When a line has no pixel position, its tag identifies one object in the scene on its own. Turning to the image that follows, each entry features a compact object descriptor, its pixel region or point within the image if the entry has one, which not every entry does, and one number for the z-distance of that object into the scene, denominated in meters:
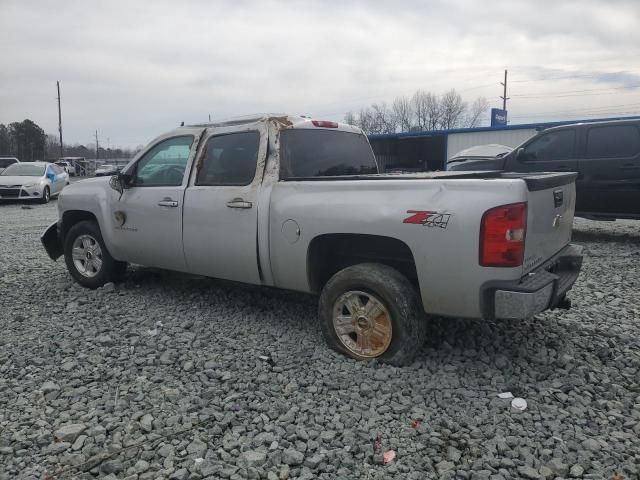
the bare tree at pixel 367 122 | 58.38
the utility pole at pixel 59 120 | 53.76
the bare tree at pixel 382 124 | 60.23
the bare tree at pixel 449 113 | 65.31
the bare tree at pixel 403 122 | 62.55
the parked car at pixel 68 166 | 42.06
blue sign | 27.75
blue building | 20.27
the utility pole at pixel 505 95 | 58.97
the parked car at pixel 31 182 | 16.84
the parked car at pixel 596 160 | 8.01
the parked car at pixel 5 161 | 28.16
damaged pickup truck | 3.23
